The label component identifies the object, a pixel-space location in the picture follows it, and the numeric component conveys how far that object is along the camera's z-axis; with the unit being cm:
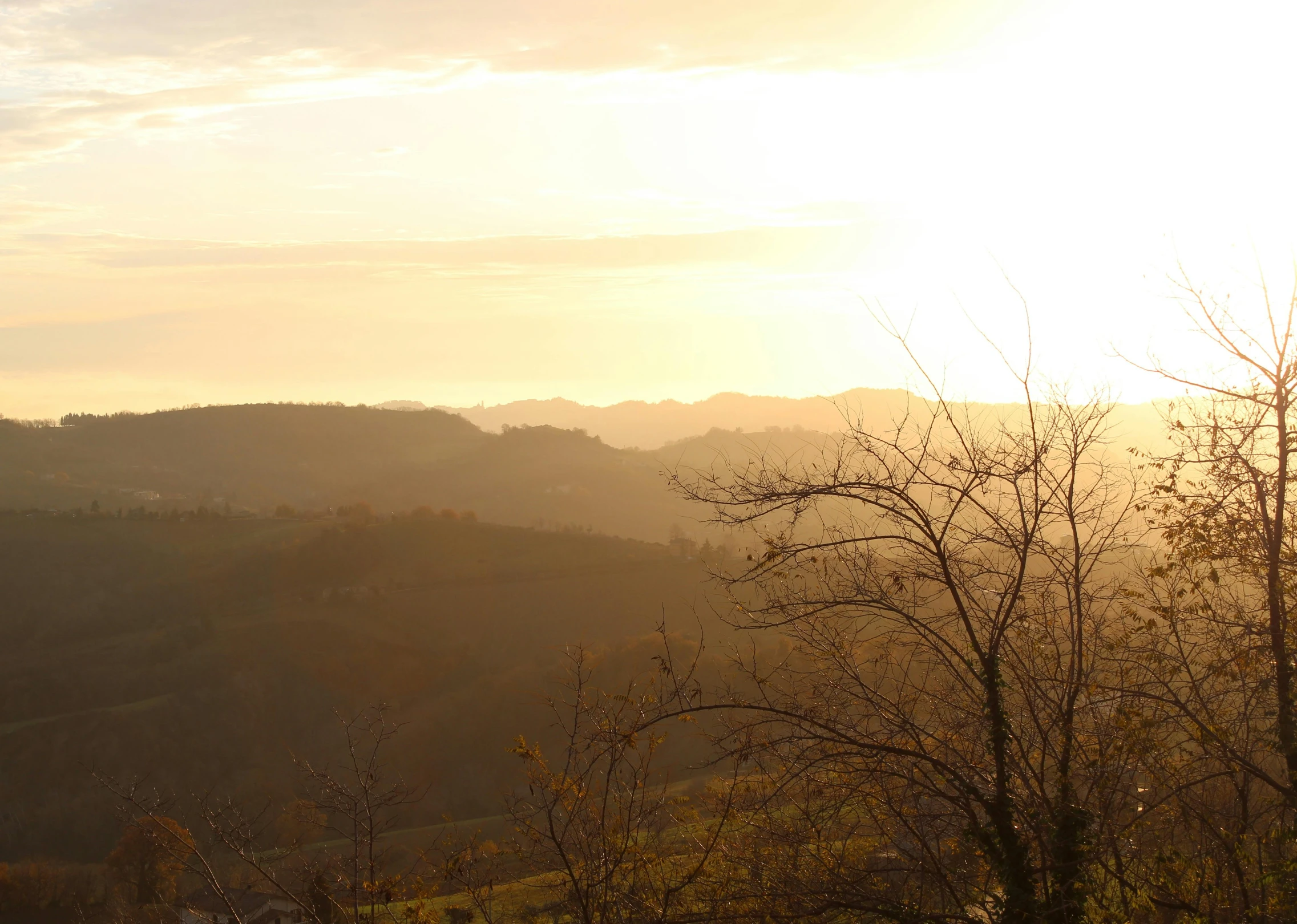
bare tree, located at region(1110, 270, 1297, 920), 780
